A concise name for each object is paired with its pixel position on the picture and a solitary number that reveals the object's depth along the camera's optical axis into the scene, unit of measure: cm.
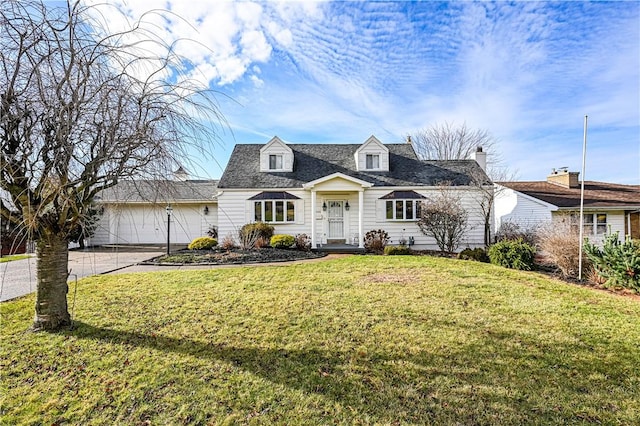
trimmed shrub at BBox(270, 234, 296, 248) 1448
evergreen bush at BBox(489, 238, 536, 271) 1070
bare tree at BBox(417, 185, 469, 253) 1427
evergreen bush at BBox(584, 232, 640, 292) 776
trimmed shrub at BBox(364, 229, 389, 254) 1488
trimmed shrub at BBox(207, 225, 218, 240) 1863
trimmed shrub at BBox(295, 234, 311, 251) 1490
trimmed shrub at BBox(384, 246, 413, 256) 1357
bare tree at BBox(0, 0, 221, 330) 319
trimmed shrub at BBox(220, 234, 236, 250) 1443
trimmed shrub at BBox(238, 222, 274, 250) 1462
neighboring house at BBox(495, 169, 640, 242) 1623
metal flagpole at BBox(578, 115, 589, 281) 916
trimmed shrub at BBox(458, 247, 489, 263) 1266
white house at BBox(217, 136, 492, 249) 1636
